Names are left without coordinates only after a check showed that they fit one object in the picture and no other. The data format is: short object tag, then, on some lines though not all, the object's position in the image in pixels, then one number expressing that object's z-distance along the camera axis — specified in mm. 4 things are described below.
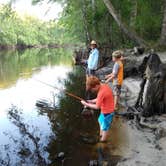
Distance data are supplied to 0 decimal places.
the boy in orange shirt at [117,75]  4851
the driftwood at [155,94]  4815
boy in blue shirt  6450
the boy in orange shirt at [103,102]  3589
